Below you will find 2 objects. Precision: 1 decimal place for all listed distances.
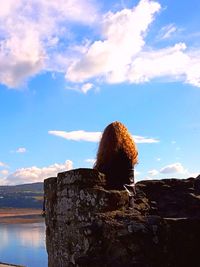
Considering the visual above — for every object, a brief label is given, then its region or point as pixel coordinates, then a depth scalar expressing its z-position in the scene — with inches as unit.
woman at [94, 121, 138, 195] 257.9
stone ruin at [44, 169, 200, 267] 217.0
